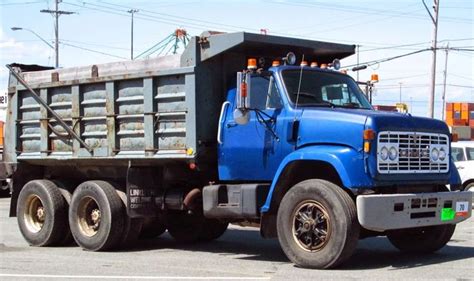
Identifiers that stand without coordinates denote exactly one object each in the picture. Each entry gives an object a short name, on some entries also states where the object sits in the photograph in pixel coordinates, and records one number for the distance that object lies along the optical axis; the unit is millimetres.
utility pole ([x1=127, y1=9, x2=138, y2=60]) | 50400
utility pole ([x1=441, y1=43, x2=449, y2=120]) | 59284
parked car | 20375
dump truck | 8617
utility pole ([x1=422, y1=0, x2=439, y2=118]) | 32438
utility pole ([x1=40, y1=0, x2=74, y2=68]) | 53750
